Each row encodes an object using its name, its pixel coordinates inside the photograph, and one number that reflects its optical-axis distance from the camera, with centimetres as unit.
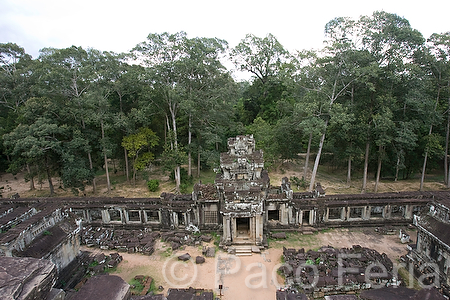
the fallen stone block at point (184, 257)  1584
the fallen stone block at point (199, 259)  1551
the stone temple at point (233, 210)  1697
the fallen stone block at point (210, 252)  1620
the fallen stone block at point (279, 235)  1805
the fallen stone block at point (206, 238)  1786
